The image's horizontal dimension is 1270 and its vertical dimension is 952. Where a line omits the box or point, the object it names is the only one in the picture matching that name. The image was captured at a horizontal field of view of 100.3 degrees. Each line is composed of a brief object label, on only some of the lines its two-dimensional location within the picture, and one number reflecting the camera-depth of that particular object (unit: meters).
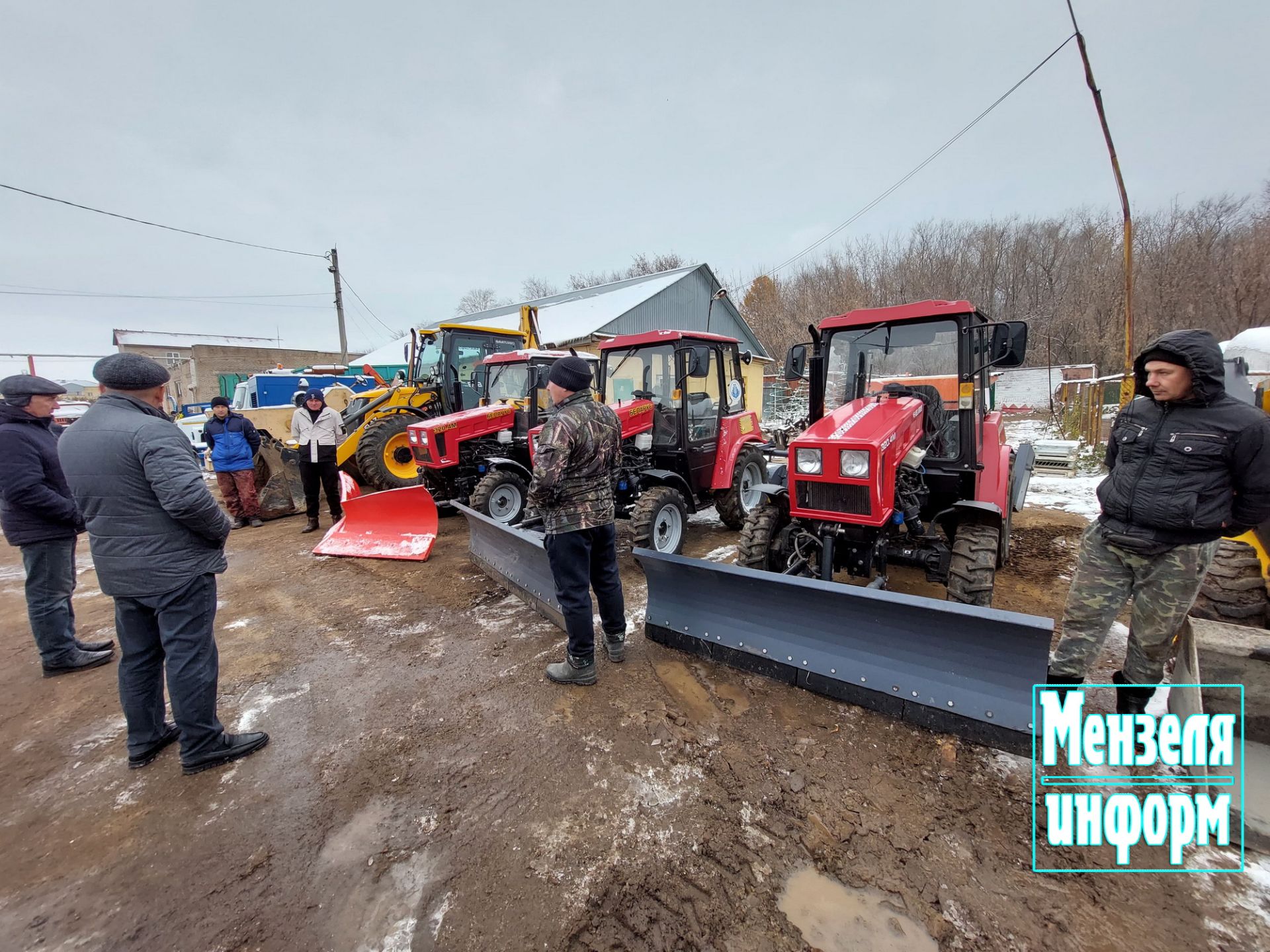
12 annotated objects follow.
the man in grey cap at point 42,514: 3.03
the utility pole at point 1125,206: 5.88
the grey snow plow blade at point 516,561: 3.84
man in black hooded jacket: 2.09
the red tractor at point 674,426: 5.02
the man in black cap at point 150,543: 2.23
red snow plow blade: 5.58
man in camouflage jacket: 2.84
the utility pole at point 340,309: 19.81
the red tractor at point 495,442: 6.00
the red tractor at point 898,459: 3.13
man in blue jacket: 6.89
